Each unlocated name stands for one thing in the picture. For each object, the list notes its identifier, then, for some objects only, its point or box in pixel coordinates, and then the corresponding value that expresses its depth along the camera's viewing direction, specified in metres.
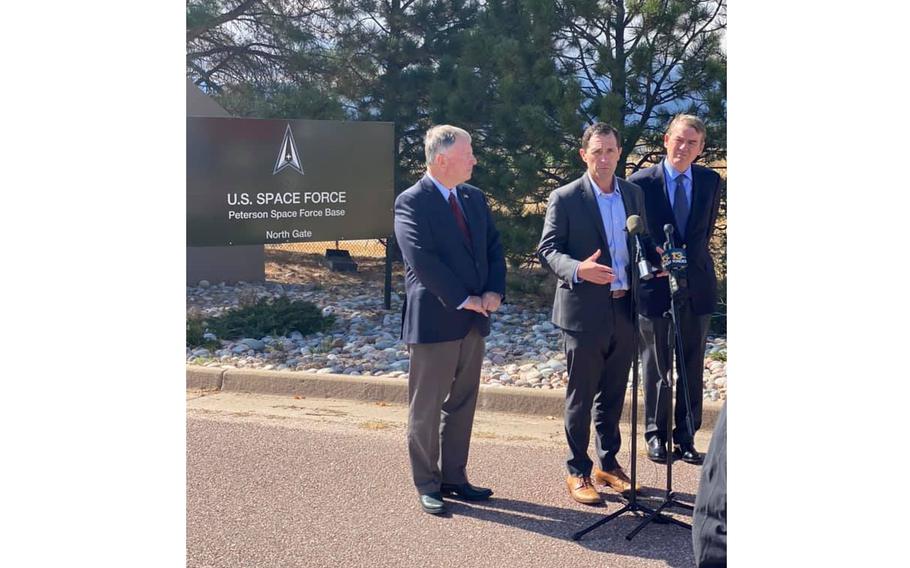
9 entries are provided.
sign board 10.84
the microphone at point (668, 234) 4.68
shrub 10.25
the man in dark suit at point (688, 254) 5.70
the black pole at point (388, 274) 11.46
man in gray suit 5.05
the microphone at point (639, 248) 4.44
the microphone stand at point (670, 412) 4.51
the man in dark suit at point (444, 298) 4.98
